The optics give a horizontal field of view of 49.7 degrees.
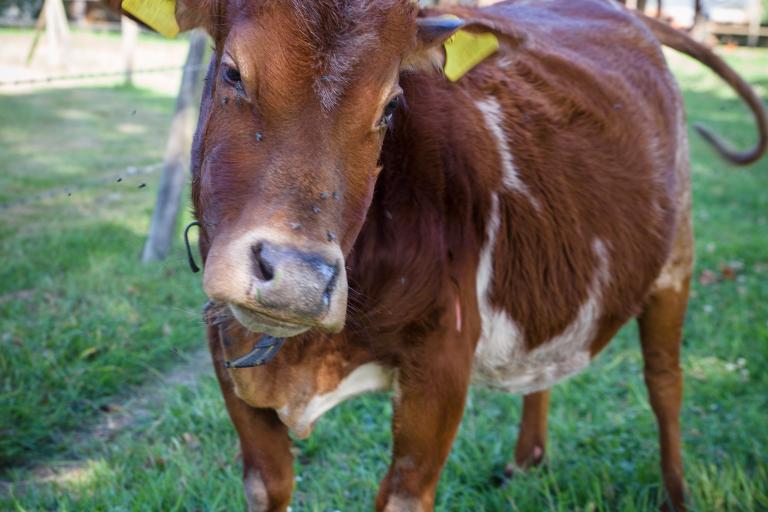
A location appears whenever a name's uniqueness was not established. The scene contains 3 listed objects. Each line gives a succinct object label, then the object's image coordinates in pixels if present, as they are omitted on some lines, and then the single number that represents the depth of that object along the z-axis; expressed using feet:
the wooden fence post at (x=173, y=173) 18.04
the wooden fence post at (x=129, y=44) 46.85
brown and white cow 5.85
